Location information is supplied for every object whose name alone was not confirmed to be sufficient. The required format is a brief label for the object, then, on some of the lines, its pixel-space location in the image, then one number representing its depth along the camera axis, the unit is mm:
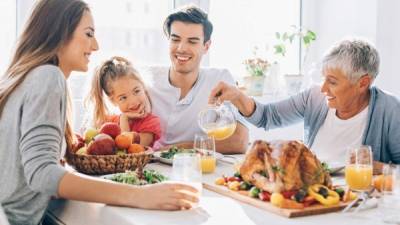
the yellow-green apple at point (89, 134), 1838
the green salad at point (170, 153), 1948
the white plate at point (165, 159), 1926
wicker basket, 1690
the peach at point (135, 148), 1767
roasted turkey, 1339
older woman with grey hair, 2084
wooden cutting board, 1256
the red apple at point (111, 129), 1784
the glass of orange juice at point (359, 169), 1510
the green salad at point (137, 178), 1496
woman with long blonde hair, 1363
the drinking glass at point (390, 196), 1237
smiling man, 2484
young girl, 2217
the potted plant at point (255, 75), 3541
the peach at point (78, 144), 1802
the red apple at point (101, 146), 1705
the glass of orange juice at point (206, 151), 1790
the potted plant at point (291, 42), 3729
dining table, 1230
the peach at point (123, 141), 1750
